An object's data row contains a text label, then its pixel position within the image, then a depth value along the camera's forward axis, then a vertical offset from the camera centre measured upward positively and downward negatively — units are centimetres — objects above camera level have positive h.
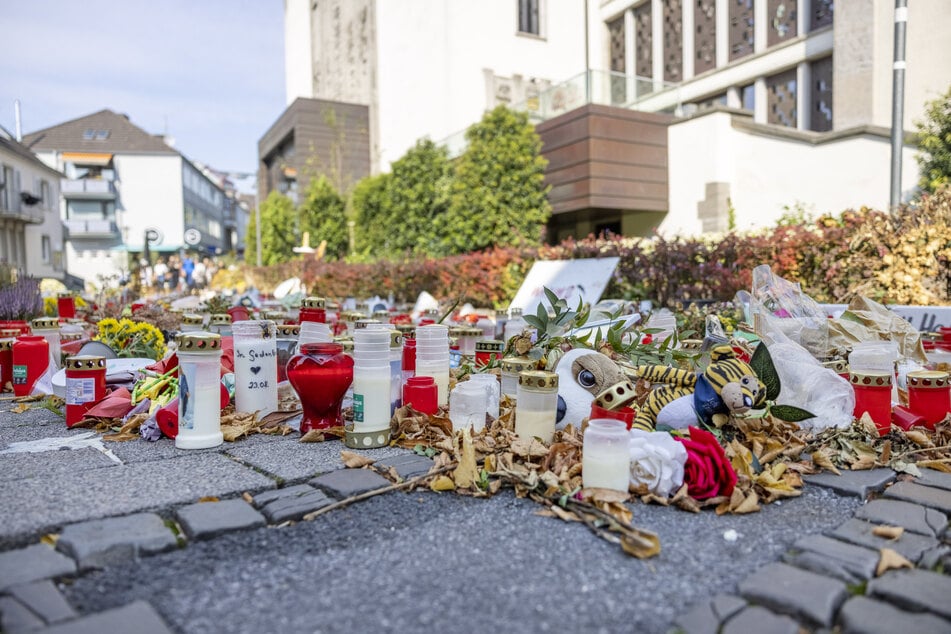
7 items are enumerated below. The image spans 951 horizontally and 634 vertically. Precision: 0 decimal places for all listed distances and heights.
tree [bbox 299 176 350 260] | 2217 +245
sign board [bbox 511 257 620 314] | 685 +7
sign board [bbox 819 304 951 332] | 450 -24
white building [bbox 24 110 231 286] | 4391 +724
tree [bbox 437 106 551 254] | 1322 +208
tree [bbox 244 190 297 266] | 2638 +253
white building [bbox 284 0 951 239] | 1295 +482
